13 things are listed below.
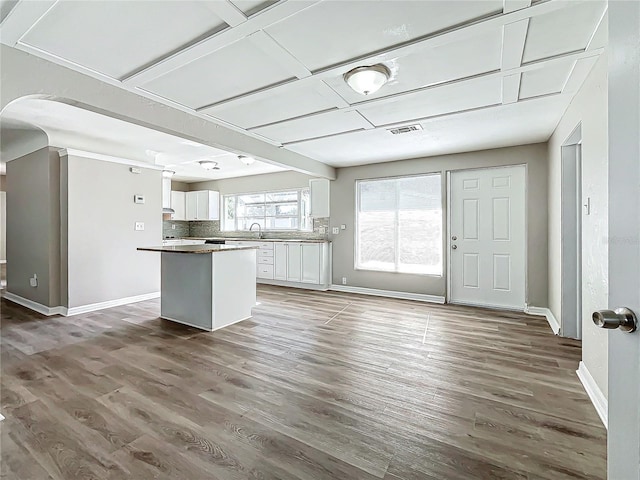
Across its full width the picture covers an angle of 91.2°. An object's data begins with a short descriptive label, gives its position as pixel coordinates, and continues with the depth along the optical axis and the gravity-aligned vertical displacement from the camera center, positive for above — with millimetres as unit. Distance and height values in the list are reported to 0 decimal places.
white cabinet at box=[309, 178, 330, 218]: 6234 +851
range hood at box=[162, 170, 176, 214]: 6887 +1011
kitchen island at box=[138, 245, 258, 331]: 3654 -572
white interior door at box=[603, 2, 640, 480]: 678 +24
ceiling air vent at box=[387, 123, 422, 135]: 3660 +1323
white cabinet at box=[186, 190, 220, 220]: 7929 +861
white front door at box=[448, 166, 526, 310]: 4504 +30
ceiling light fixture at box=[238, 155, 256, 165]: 4996 +1261
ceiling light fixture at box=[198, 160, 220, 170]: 5691 +1374
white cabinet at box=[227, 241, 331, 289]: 6117 -504
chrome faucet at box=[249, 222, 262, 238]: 7591 +238
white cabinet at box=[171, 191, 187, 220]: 7970 +874
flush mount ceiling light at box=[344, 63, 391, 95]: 2320 +1223
